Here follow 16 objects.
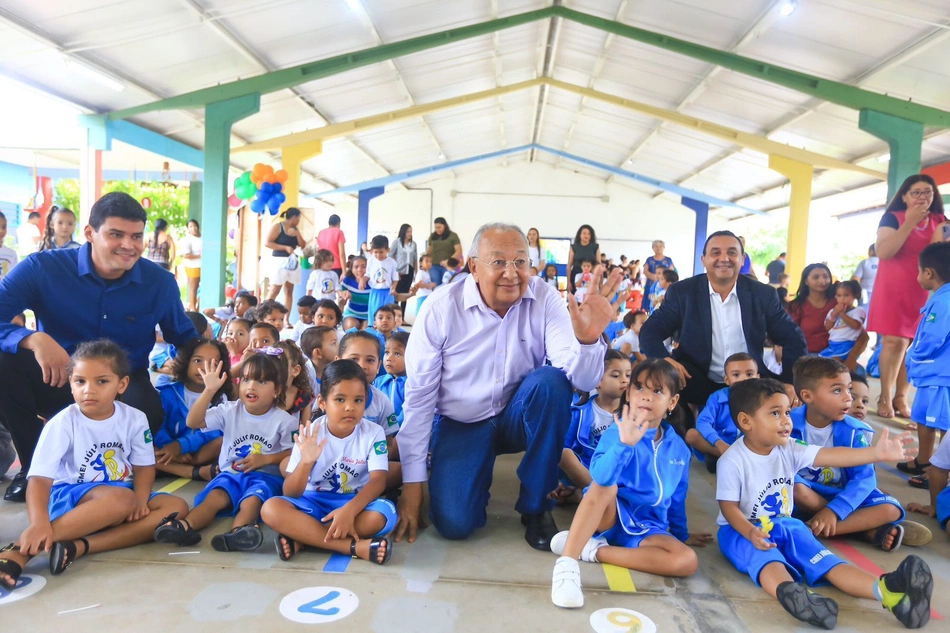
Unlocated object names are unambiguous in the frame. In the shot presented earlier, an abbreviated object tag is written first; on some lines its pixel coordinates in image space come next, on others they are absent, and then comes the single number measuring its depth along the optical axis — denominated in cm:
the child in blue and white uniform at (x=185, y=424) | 288
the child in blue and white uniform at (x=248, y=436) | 240
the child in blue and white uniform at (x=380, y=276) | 694
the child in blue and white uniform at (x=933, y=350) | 280
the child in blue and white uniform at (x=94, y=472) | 200
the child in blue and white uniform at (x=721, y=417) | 299
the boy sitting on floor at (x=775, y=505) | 192
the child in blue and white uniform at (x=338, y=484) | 212
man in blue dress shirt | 249
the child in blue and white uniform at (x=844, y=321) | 477
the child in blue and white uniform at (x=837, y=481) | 238
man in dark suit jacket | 318
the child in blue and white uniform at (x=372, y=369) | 281
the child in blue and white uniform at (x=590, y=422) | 274
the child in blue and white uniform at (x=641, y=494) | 201
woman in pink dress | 359
